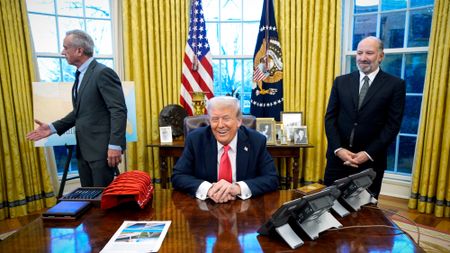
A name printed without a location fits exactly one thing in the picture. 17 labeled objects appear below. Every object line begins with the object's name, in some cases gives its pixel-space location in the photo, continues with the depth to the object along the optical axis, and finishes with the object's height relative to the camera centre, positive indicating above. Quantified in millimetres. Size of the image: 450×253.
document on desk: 939 -540
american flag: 3408 +177
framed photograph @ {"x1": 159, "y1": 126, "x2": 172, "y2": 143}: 3119 -590
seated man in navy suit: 1547 -403
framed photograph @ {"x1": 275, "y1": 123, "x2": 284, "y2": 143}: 3153 -583
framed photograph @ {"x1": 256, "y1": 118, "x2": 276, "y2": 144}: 3096 -515
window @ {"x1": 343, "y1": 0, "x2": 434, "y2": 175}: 3158 +395
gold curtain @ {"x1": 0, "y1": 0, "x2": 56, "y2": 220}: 2734 -365
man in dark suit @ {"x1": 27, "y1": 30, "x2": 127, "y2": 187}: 2012 -223
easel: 2426 -740
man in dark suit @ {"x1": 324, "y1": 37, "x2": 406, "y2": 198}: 2037 -266
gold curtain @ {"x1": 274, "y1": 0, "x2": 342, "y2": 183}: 3260 +199
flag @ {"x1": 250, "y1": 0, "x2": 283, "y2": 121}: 3387 +81
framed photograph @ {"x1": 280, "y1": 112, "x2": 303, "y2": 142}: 3293 -459
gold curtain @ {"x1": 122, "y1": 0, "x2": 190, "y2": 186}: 3352 +212
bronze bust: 3207 -433
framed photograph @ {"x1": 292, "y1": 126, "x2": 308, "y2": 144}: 3098 -609
